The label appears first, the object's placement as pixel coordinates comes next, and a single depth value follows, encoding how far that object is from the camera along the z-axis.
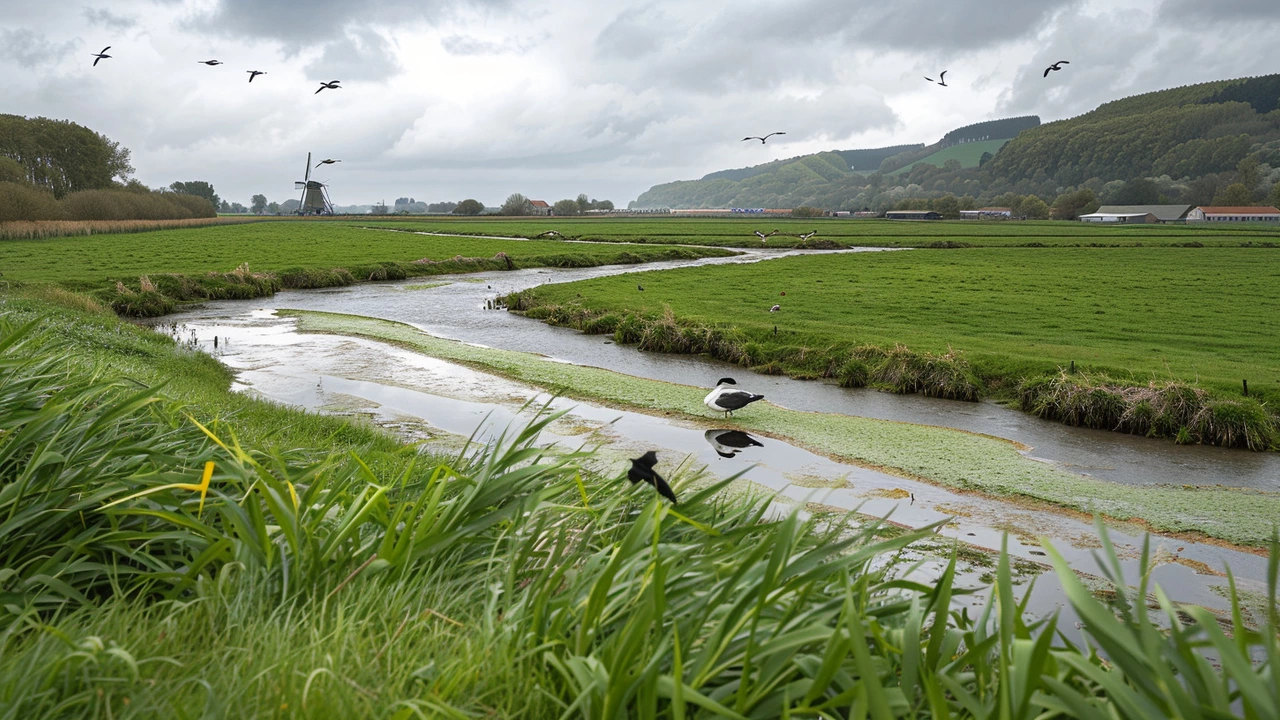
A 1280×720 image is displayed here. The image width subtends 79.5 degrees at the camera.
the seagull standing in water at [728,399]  13.10
